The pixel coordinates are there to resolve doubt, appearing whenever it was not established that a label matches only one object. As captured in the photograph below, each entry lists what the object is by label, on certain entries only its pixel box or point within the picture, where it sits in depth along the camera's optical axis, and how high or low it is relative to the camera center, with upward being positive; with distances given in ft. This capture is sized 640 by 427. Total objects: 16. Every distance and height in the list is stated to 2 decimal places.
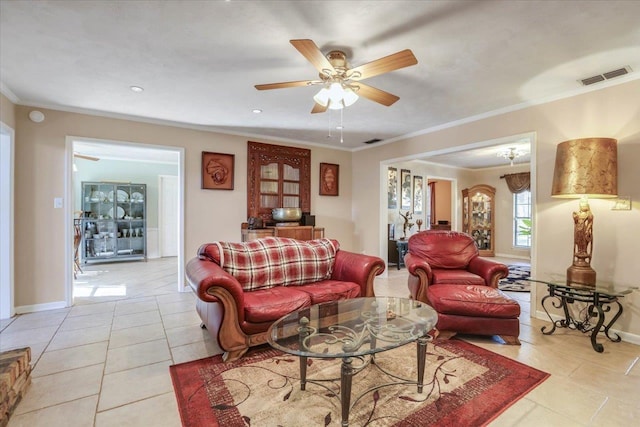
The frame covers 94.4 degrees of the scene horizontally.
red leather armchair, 8.55 -2.51
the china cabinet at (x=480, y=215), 26.17 -0.42
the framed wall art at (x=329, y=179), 18.76 +2.00
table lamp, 8.49 +0.87
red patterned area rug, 5.45 -3.82
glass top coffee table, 5.13 -2.51
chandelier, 17.83 +3.50
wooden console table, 15.15 -1.17
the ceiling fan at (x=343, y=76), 6.37 +3.25
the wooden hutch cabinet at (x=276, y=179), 16.39 +1.81
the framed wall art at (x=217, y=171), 15.02 +2.03
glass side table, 8.31 -2.69
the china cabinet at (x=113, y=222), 21.54 -0.90
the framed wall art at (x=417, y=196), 23.03 +1.13
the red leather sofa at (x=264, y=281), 7.53 -2.22
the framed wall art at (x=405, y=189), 22.26 +1.61
